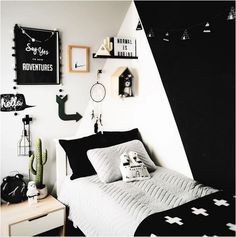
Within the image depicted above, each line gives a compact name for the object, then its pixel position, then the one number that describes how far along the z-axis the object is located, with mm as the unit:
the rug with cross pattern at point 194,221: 1604
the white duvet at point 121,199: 1878
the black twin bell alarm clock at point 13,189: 2408
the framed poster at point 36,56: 2438
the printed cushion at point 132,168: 2378
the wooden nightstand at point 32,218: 2156
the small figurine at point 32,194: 2374
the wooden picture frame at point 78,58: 2711
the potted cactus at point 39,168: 2506
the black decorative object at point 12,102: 2410
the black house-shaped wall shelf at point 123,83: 2836
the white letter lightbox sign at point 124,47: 2800
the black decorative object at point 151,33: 2702
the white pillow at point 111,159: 2393
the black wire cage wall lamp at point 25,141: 2537
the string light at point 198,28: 1943
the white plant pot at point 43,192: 2527
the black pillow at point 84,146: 2508
